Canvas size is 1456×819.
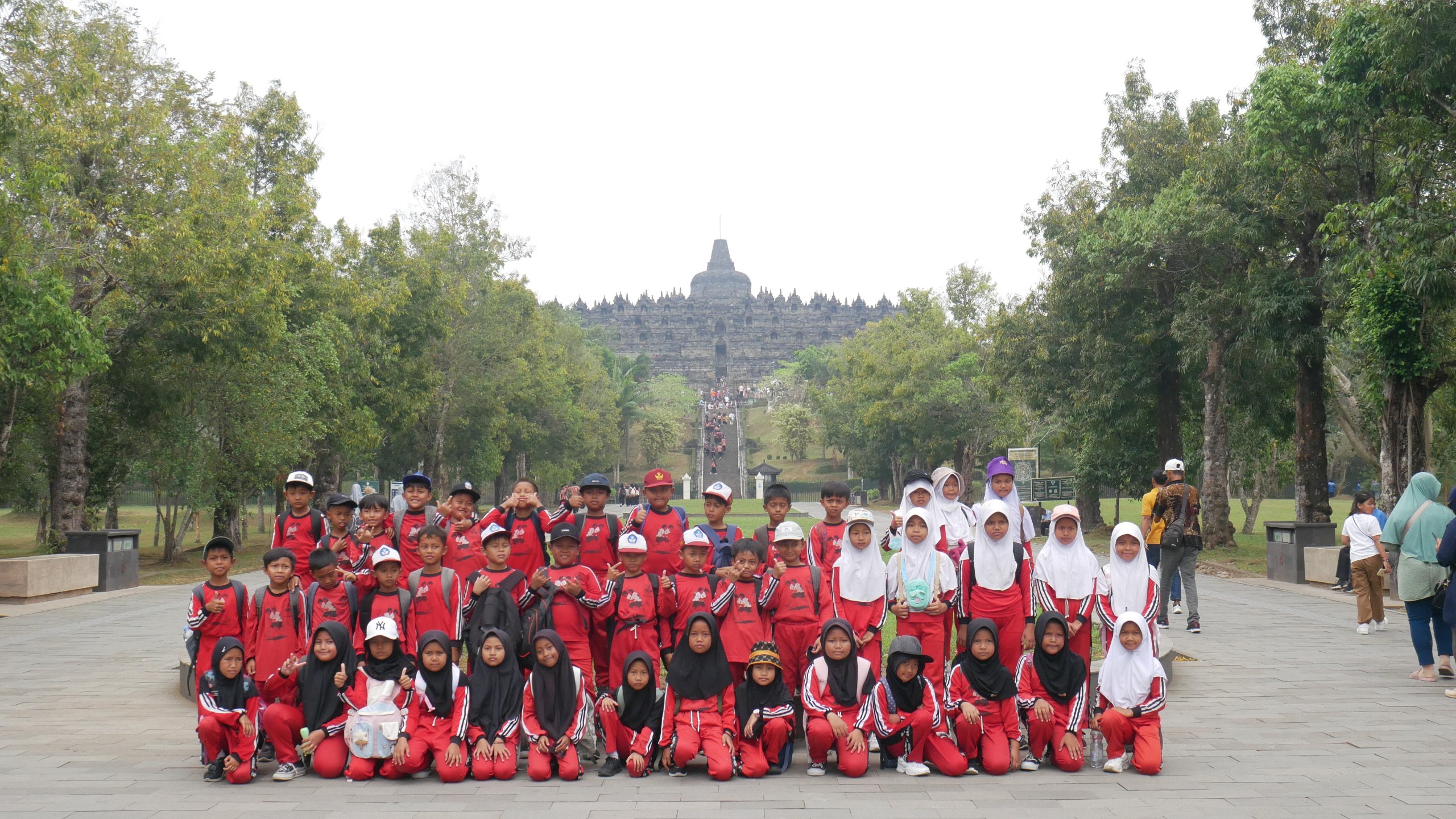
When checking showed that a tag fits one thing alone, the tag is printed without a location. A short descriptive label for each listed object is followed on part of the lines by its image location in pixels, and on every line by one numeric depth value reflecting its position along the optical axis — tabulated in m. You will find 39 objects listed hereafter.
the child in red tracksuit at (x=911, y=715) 5.82
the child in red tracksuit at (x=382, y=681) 5.86
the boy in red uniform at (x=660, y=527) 7.18
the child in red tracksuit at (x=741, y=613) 6.30
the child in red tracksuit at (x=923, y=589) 6.36
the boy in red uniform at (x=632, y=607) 6.36
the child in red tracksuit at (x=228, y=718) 5.65
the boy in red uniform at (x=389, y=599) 6.27
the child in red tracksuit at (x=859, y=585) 6.44
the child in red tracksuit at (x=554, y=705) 5.80
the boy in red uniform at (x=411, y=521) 7.59
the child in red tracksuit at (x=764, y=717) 5.82
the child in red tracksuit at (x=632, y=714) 5.91
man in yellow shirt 10.60
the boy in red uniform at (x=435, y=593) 6.46
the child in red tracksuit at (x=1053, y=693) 5.88
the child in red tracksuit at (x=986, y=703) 5.84
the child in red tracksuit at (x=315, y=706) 5.81
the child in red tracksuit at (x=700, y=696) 5.83
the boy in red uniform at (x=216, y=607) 6.30
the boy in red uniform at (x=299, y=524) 7.44
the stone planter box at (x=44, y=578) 13.62
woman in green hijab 8.18
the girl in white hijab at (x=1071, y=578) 6.41
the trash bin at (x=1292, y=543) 15.43
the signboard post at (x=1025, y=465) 26.84
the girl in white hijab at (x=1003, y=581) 6.46
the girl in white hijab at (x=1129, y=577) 6.56
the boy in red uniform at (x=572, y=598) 6.44
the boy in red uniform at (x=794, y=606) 6.48
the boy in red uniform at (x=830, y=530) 6.97
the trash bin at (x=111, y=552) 15.30
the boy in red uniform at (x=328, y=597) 6.43
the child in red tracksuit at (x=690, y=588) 6.40
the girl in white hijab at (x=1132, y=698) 5.77
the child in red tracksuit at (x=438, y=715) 5.70
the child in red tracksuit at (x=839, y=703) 5.76
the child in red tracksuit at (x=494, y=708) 5.72
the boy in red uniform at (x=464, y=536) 7.29
